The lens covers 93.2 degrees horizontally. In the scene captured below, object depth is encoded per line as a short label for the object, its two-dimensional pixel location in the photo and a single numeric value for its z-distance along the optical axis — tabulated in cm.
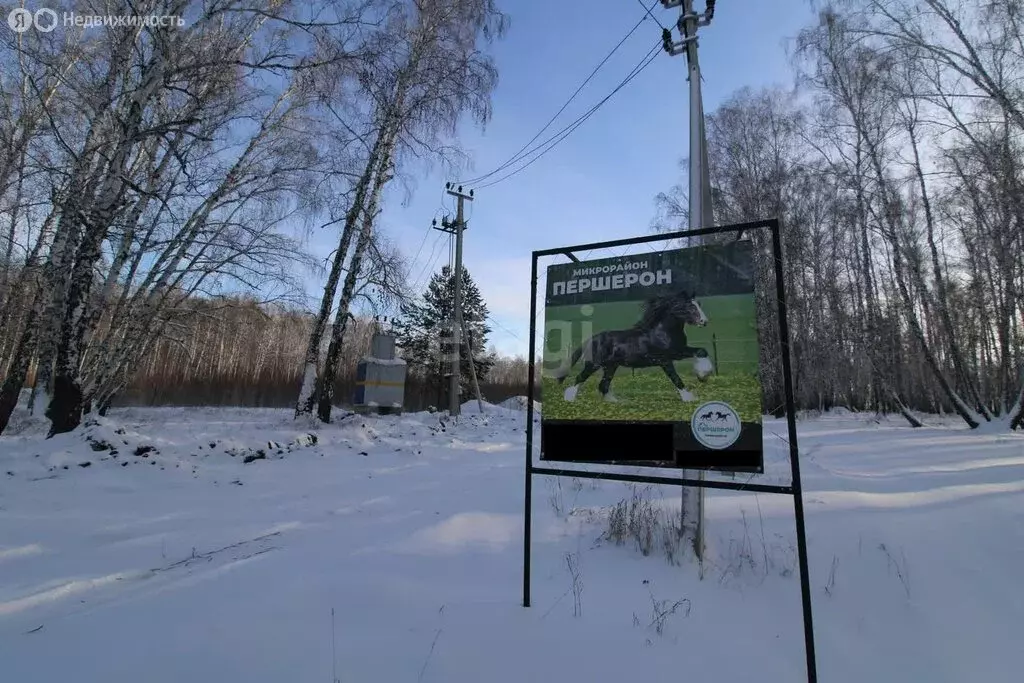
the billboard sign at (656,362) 270
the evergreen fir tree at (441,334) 3719
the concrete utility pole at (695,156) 382
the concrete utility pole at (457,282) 1908
